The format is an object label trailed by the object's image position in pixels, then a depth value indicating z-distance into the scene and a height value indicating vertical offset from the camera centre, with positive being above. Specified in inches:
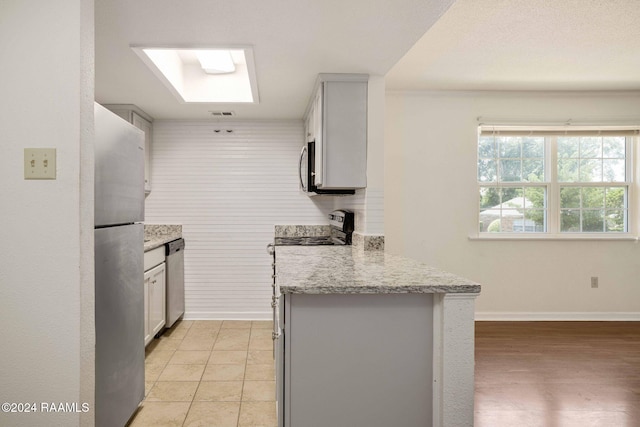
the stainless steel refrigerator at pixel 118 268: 73.8 -11.3
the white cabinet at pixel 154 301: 131.4 -30.1
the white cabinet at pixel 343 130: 116.8 +22.9
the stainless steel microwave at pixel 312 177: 132.0 +11.3
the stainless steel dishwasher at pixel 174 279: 155.5 -26.9
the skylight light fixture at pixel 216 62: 124.3 +46.4
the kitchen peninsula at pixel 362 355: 69.2 -24.0
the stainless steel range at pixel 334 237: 135.0 -9.2
